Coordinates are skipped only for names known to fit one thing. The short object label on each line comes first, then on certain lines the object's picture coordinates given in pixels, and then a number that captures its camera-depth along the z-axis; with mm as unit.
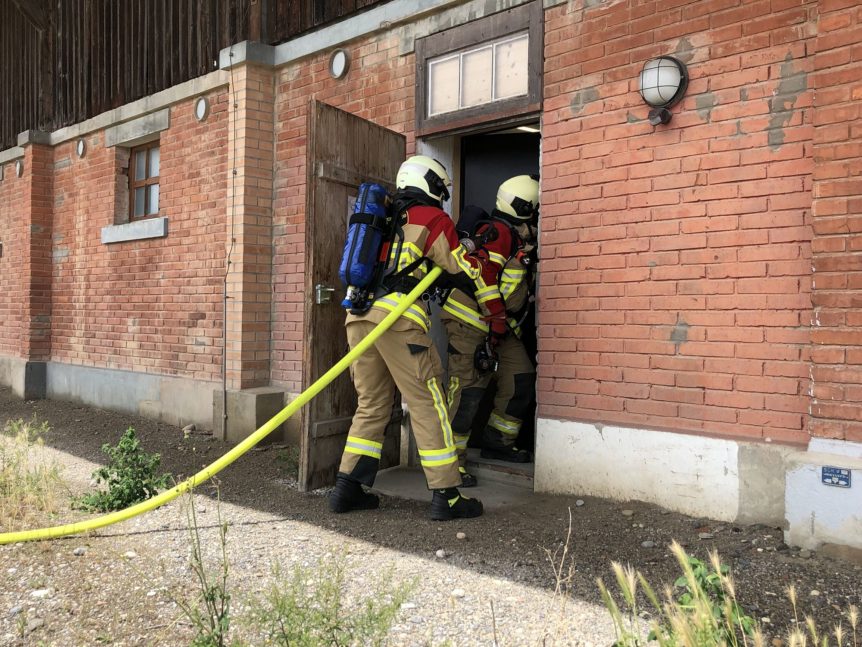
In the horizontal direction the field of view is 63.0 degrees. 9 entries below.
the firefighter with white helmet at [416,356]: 4383
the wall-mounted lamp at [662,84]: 4160
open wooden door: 4926
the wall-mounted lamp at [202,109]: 7406
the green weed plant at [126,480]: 4438
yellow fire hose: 3705
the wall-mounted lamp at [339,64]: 6270
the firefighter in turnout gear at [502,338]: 5168
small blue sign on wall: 3385
